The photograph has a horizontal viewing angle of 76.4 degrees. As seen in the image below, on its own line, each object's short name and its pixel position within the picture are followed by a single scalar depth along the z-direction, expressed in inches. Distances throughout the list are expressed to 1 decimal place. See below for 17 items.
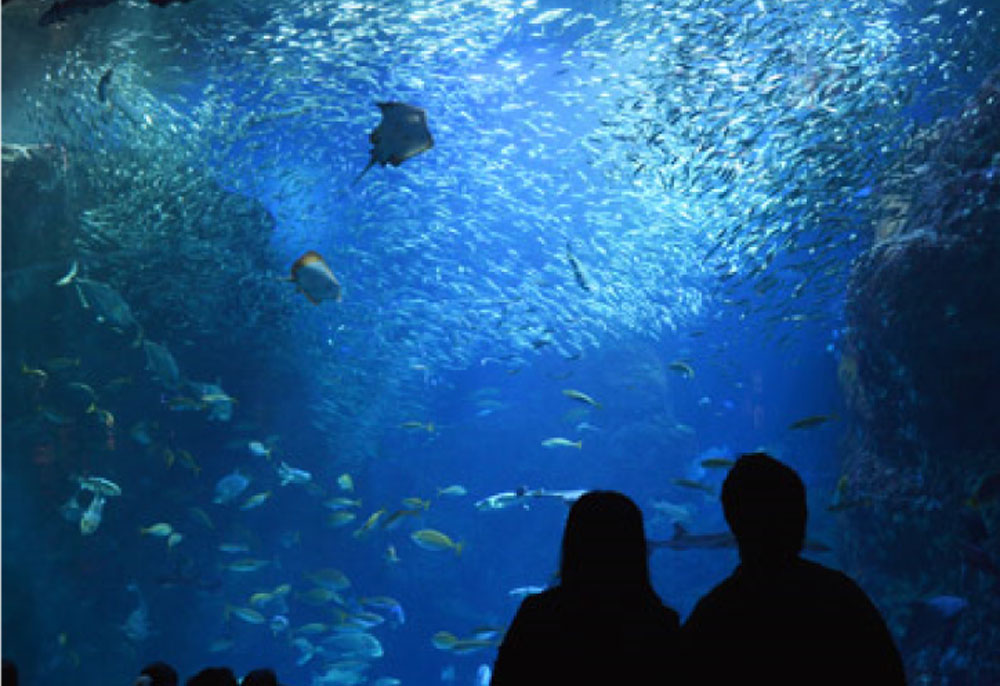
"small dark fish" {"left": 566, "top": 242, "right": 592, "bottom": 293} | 313.2
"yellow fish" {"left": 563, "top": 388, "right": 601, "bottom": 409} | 375.6
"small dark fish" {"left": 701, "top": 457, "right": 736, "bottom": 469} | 274.4
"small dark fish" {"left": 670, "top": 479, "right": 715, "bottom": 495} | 327.9
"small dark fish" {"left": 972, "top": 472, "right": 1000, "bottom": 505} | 253.5
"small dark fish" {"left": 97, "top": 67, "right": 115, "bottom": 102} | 285.1
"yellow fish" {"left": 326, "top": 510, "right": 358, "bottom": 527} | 402.3
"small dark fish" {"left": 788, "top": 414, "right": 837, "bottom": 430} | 279.3
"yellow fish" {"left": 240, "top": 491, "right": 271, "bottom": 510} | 405.6
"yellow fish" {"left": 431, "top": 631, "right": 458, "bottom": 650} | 364.5
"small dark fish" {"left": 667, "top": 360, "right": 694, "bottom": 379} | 447.5
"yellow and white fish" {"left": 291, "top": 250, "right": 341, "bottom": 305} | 209.9
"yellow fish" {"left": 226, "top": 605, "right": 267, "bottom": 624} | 395.7
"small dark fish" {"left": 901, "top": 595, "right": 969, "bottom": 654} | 247.6
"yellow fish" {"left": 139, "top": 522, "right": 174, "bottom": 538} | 375.9
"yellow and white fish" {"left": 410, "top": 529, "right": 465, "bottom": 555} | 355.6
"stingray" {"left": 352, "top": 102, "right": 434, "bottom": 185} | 178.4
